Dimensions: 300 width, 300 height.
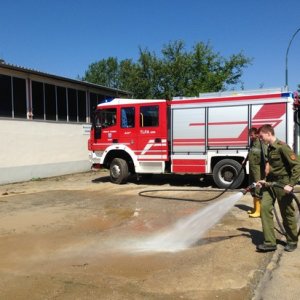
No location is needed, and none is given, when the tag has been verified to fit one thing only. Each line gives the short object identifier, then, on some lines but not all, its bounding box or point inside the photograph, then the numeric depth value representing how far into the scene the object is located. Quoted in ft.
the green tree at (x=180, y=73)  94.62
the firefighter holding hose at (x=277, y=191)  16.61
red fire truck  34.30
